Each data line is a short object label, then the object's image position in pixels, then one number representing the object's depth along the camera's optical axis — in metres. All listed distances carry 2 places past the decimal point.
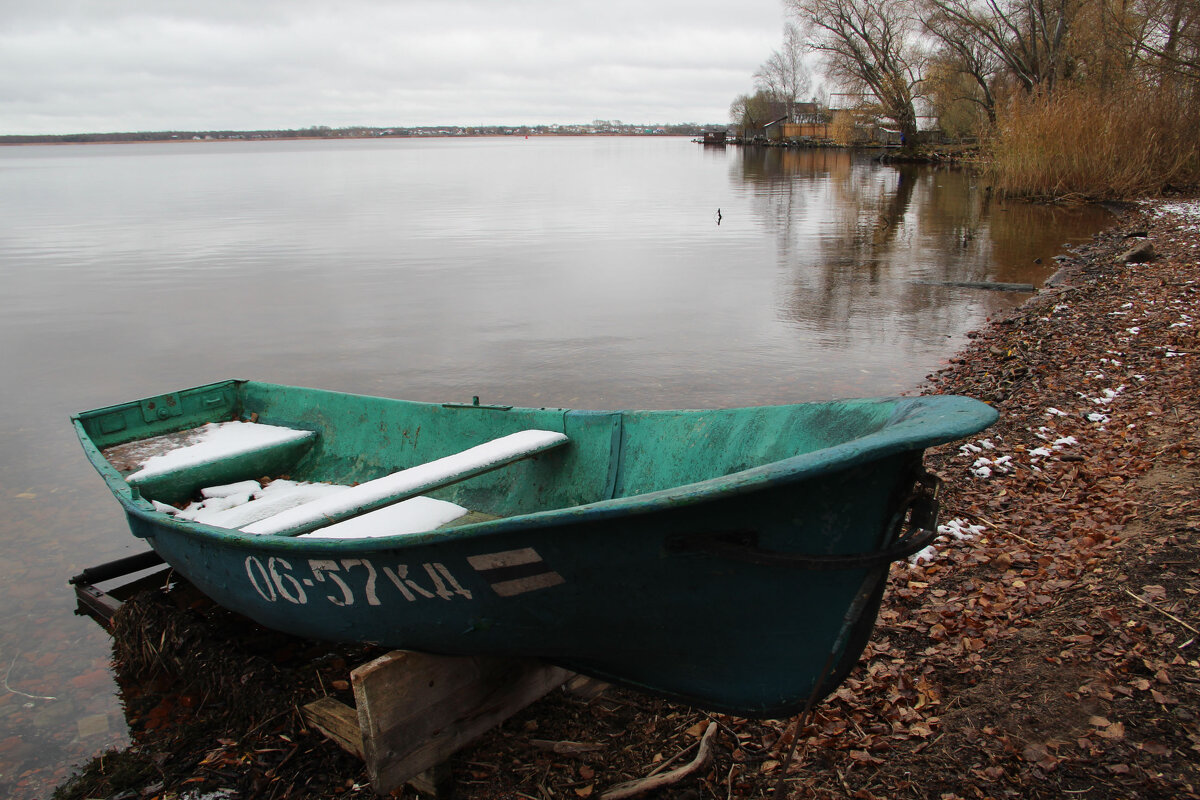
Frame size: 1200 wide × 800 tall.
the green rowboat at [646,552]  2.62
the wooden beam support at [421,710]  3.02
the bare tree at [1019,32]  31.66
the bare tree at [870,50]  47.48
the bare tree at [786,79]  108.25
